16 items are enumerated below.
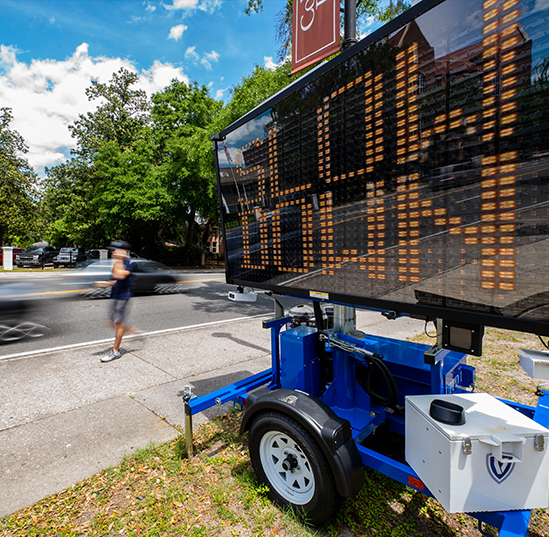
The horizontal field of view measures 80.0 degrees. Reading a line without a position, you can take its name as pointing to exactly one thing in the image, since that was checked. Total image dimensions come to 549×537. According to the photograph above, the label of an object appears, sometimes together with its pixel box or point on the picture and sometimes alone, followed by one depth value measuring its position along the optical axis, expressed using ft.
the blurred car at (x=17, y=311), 21.36
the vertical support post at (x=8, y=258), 79.25
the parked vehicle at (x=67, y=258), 89.48
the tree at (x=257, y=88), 29.53
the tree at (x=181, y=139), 77.30
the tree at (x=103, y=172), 80.28
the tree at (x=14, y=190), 87.56
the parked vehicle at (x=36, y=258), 90.38
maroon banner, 10.86
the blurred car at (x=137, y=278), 37.52
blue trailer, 4.91
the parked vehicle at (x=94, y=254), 87.86
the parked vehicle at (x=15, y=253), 84.74
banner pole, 9.85
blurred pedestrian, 18.65
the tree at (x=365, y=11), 28.73
